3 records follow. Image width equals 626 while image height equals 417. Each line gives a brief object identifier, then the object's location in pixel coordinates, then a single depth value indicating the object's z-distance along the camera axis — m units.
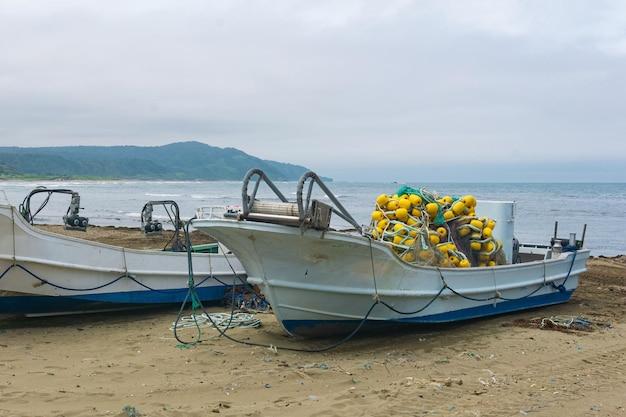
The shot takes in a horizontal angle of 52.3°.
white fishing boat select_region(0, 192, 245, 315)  8.71
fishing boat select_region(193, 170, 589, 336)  7.01
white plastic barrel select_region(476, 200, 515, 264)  11.23
